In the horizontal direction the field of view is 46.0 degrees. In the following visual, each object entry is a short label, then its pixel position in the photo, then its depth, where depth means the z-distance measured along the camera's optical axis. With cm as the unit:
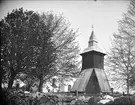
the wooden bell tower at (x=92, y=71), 1938
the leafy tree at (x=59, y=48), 1259
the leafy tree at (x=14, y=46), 1127
